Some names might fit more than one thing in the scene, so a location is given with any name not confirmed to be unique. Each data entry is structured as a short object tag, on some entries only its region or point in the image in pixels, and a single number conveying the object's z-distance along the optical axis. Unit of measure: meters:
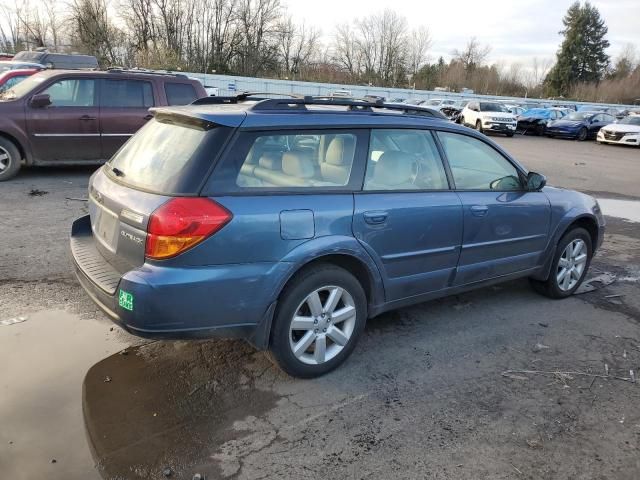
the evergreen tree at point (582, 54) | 71.00
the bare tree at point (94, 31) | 47.22
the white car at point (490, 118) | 25.77
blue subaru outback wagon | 2.84
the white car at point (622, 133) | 24.09
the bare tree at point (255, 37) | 54.22
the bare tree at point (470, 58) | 72.50
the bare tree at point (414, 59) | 69.06
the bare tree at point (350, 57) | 66.19
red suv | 8.38
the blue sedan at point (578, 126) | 27.36
